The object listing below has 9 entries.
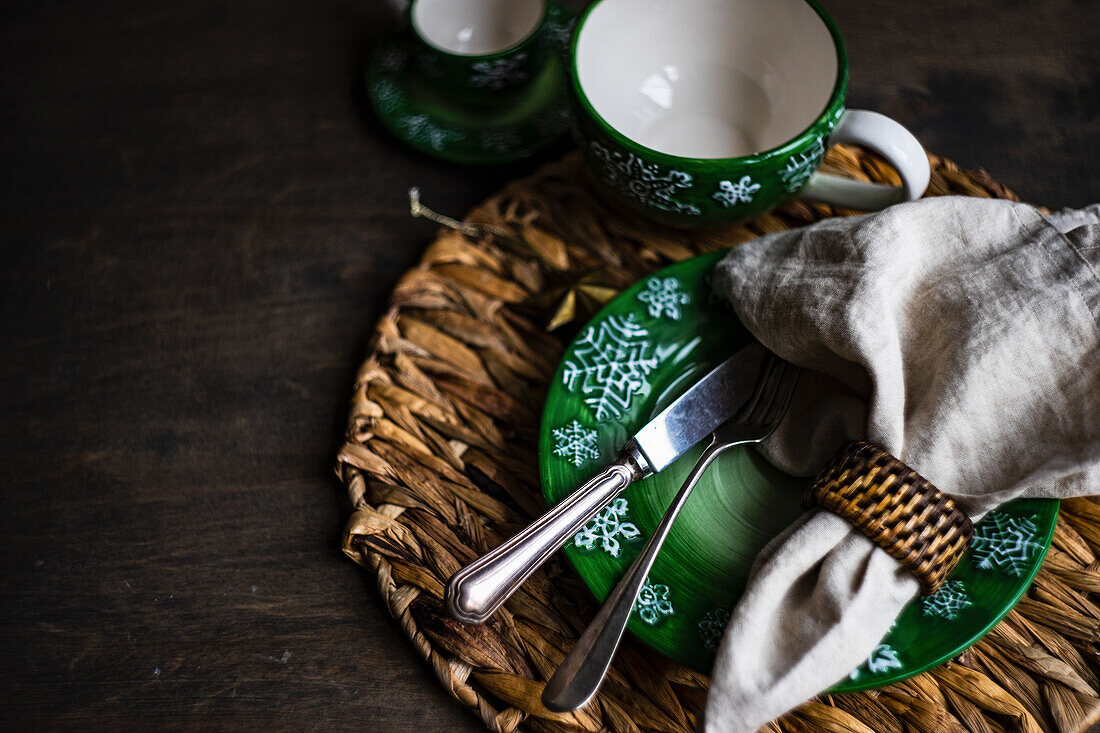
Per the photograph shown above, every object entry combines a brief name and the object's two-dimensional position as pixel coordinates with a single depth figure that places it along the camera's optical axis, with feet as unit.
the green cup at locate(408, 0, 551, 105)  2.22
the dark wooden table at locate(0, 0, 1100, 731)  1.69
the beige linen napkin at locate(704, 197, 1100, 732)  1.37
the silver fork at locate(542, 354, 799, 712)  1.36
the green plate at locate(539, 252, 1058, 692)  1.44
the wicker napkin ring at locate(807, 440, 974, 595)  1.40
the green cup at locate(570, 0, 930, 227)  1.78
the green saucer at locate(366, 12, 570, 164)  2.26
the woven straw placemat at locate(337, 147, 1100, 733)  1.54
